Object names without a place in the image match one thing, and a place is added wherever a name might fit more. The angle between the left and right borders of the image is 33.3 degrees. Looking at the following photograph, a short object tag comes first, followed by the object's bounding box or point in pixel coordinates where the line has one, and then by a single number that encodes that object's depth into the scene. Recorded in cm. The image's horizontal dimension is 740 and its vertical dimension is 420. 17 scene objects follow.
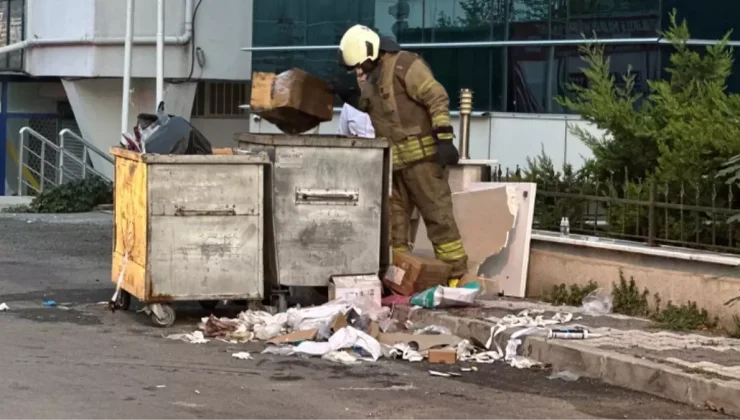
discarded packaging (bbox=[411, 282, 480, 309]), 881
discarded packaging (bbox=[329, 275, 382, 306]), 884
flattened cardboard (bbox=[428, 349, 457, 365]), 759
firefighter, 935
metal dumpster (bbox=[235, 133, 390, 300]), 887
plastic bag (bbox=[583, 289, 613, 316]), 869
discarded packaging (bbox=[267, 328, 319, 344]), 797
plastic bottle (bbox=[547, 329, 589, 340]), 765
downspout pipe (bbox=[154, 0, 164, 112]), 1681
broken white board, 947
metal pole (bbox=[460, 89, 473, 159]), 1048
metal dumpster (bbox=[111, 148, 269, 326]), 852
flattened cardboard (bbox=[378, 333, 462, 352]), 786
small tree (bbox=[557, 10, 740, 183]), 846
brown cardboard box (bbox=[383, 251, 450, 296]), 911
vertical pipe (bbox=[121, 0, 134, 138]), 1811
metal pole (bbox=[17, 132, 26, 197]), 2101
